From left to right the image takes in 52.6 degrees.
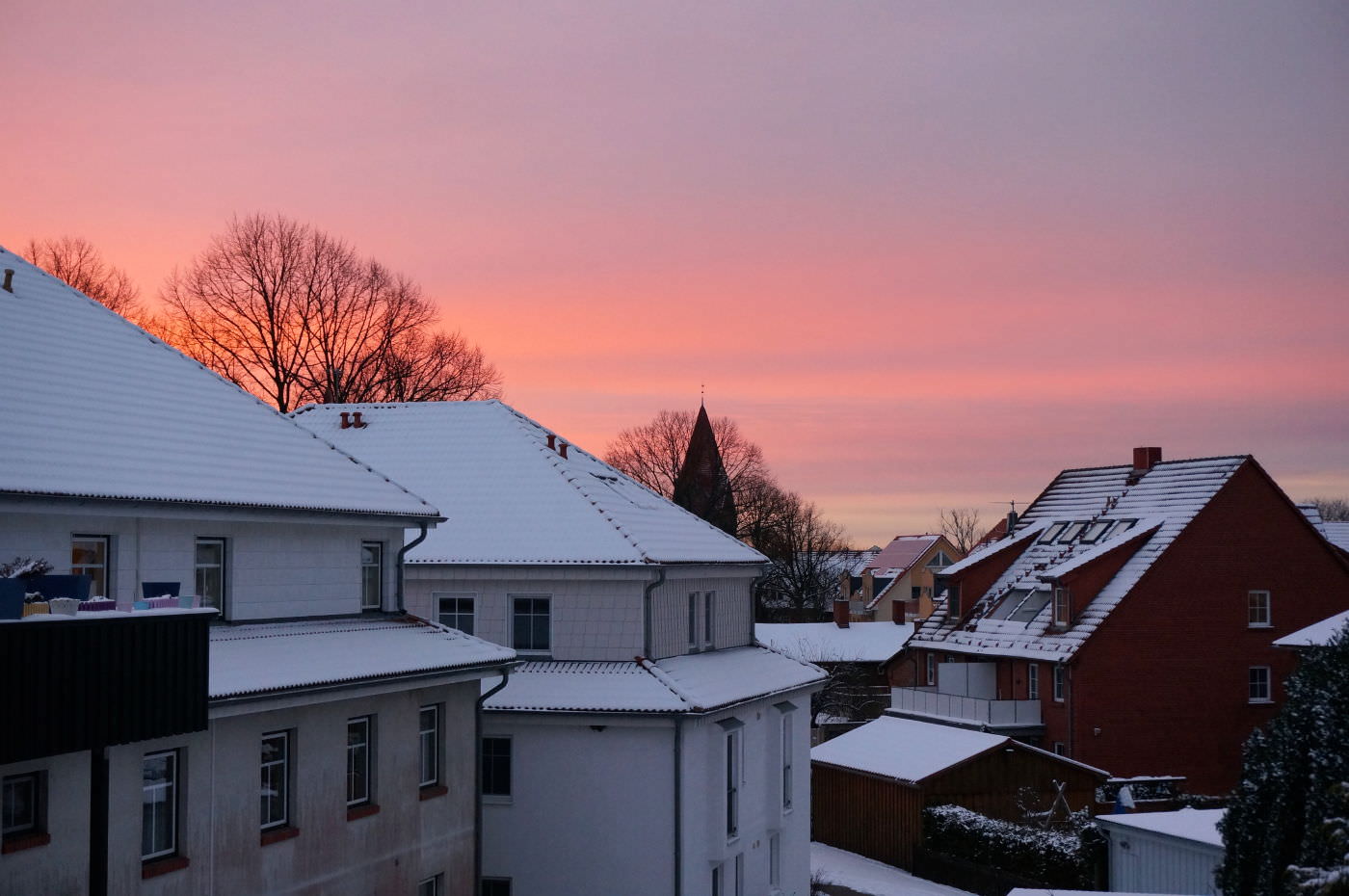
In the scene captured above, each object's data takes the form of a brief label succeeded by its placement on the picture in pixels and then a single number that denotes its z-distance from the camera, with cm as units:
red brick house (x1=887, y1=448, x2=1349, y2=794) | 3891
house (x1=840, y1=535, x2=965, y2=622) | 9506
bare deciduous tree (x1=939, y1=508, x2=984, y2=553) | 12875
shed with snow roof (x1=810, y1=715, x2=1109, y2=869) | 3325
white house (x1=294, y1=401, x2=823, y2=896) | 2466
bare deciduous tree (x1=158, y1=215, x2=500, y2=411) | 4638
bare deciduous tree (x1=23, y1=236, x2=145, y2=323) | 4416
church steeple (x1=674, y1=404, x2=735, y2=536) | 7838
